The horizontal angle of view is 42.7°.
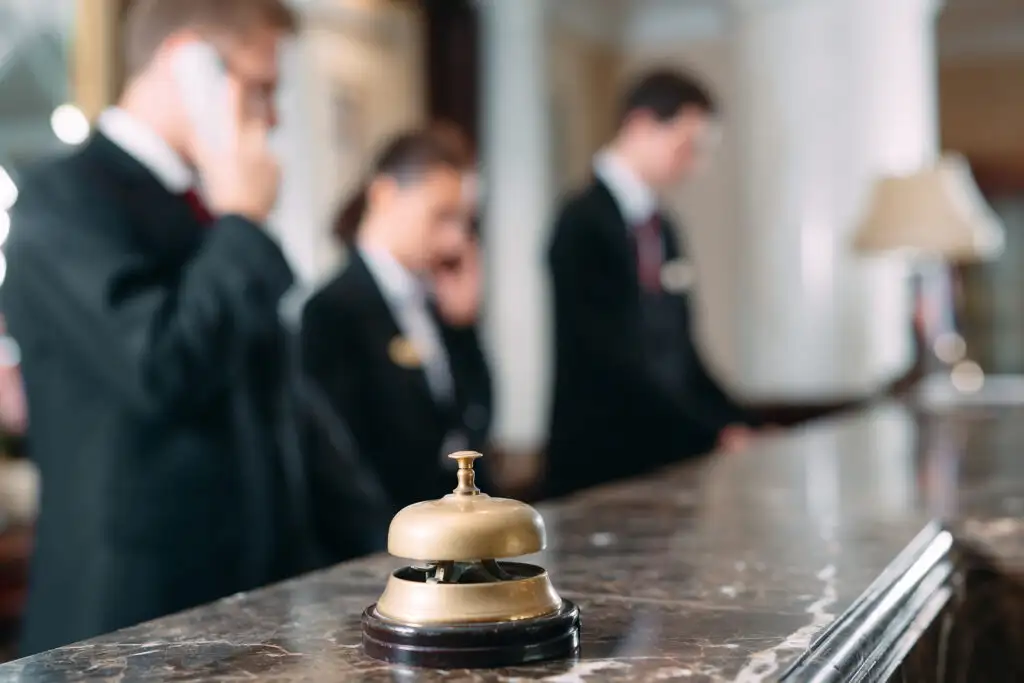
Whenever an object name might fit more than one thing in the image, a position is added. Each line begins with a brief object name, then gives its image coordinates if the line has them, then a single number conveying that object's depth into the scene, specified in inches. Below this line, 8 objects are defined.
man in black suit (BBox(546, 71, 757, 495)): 148.7
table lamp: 192.2
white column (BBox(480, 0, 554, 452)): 281.0
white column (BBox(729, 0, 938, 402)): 247.3
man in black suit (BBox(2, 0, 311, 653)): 71.6
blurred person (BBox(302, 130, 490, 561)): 108.2
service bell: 34.1
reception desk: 35.3
